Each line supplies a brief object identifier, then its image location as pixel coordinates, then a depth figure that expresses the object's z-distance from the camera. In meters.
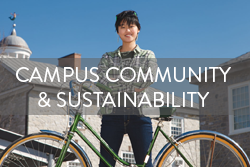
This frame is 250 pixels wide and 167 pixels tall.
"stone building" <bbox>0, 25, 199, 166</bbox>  19.72
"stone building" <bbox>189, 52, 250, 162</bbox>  15.81
